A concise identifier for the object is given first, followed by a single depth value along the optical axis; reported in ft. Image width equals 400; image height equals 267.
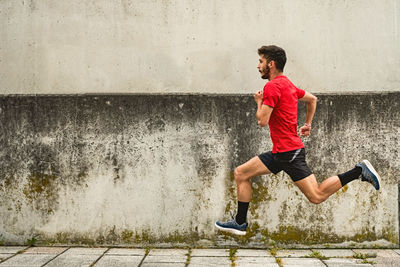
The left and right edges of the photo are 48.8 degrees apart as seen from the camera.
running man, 14.52
